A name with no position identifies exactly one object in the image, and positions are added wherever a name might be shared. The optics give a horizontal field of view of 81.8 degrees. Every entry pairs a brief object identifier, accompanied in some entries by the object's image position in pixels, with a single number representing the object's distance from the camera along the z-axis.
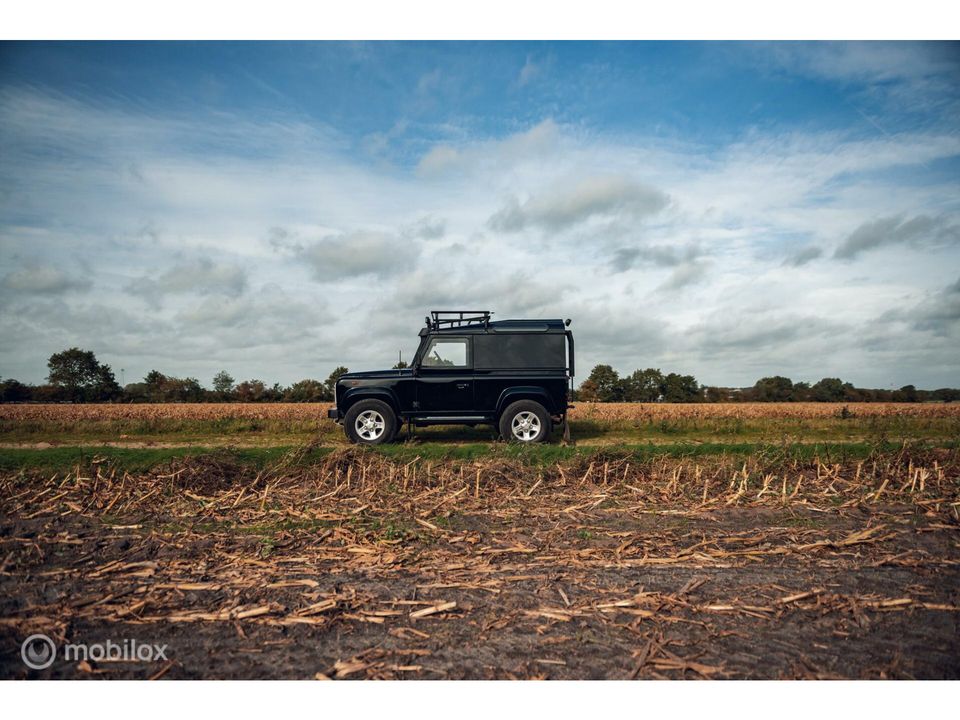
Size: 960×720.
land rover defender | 12.98
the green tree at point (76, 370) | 57.13
